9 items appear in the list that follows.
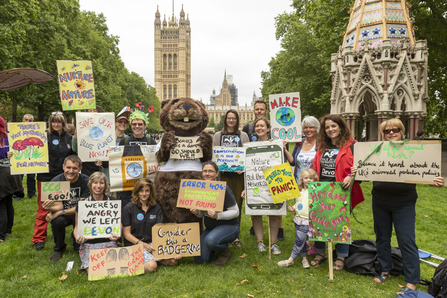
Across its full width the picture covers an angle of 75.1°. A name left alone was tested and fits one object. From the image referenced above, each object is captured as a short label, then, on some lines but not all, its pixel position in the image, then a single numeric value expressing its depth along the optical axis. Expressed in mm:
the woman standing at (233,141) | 4793
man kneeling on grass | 4082
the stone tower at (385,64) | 10039
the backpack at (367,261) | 3689
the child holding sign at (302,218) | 3875
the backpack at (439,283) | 3006
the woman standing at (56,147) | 4691
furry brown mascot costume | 4172
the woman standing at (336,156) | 3750
